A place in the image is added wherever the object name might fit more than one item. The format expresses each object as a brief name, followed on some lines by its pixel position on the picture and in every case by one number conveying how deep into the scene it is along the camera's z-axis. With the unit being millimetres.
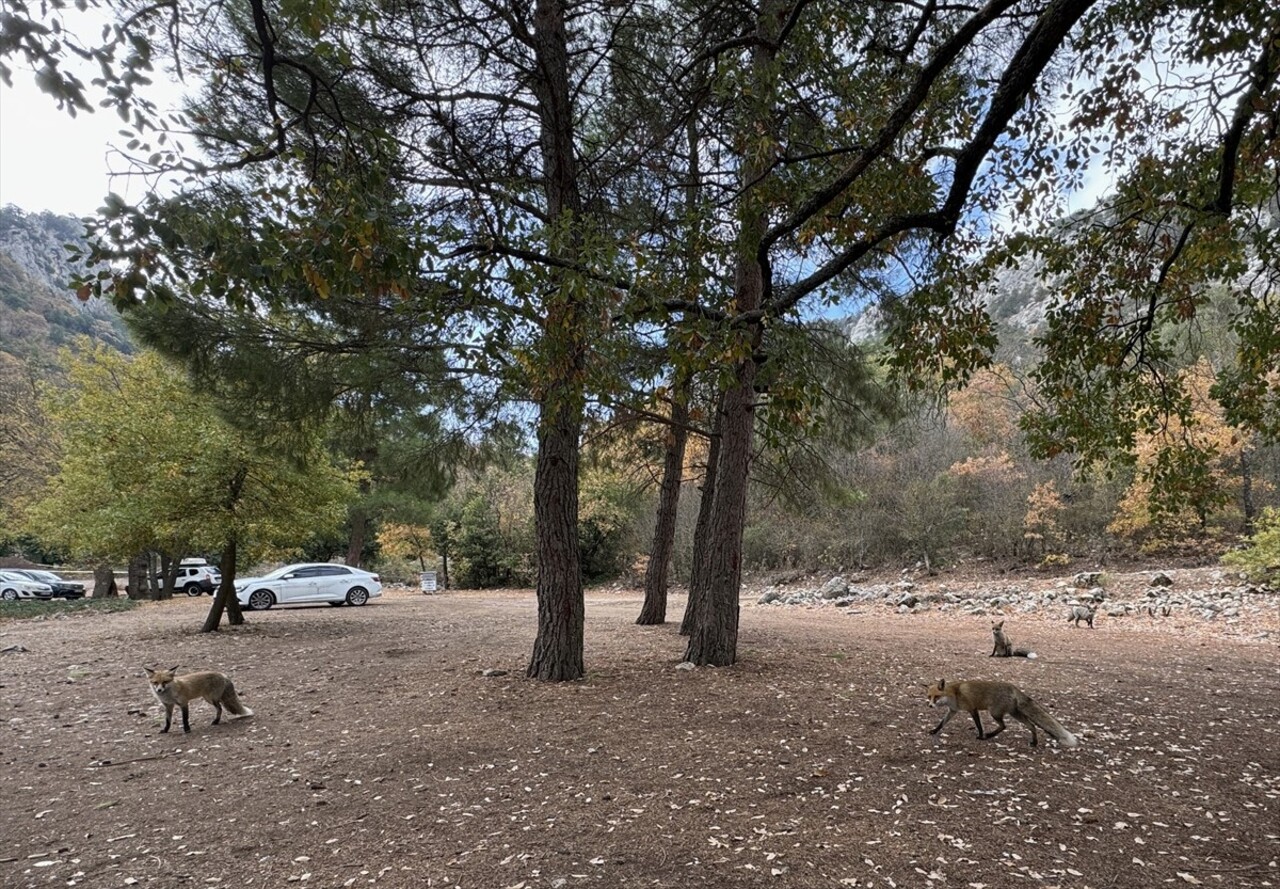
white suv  23203
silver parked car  21453
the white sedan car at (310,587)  16922
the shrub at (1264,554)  12391
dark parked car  22391
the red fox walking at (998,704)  4297
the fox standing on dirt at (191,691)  5047
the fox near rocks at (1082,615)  11195
